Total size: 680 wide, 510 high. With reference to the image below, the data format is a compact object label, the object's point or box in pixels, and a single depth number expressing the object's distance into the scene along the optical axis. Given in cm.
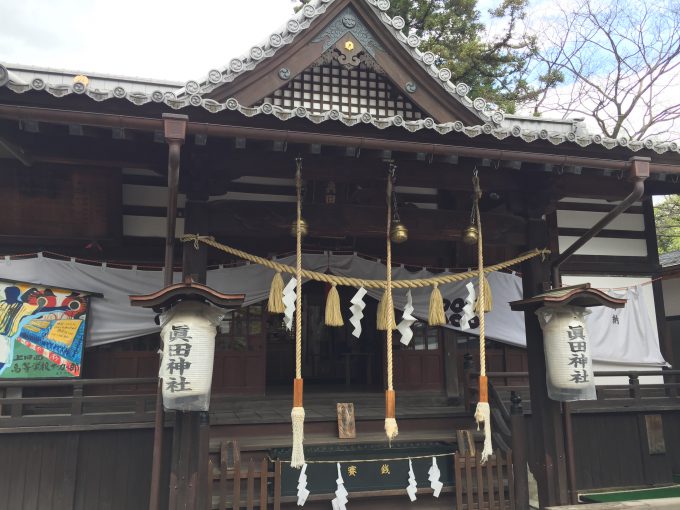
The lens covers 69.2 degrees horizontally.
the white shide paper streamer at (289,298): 558
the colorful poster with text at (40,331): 631
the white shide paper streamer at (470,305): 657
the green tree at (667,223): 2280
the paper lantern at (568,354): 553
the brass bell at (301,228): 558
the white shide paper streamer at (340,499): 557
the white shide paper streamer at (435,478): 583
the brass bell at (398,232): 573
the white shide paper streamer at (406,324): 596
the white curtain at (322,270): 684
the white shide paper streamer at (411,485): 576
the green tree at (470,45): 1702
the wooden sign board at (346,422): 617
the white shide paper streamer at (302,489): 548
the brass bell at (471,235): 603
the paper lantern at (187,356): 479
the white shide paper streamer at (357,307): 588
